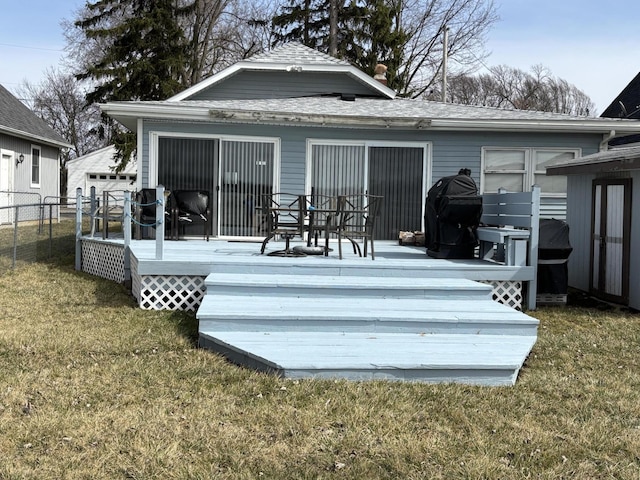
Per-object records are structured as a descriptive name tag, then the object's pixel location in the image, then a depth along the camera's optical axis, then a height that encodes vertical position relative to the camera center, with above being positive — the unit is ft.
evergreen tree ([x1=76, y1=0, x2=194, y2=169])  66.95 +18.41
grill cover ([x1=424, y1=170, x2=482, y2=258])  23.70 +0.15
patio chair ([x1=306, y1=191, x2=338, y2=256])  22.59 -0.04
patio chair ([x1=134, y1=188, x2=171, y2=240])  29.45 +0.25
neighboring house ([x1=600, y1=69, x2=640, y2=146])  51.13 +11.32
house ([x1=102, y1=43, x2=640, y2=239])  30.53 +3.64
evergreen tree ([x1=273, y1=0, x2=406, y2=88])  73.36 +23.71
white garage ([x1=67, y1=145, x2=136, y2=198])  113.09 +7.81
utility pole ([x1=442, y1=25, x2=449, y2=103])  69.72 +19.29
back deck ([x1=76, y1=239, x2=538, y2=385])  13.51 -2.62
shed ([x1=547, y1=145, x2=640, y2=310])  22.89 +0.03
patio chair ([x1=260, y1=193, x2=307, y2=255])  22.57 -0.31
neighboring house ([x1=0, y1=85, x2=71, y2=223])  55.47 +6.00
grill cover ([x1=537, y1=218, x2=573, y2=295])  23.31 -1.43
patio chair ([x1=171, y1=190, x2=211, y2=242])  30.30 +0.42
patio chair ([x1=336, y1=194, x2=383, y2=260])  22.71 -0.28
